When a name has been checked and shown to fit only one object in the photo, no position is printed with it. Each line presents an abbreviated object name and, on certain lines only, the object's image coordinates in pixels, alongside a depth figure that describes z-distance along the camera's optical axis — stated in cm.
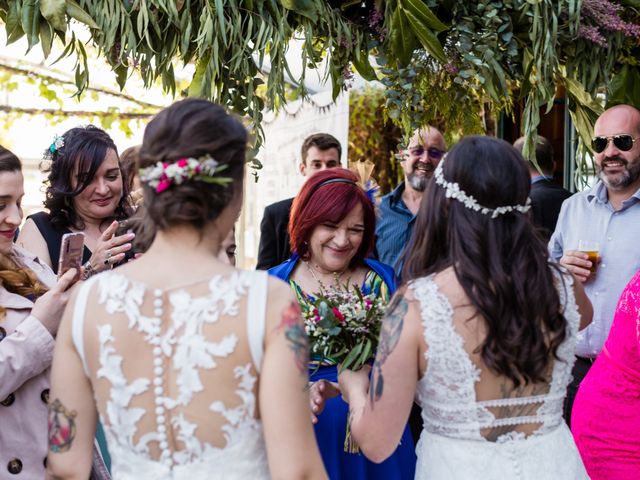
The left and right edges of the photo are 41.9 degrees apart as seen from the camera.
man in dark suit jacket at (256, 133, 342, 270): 520
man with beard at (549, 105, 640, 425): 412
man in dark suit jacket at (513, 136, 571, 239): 548
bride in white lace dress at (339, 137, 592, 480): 218
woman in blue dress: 372
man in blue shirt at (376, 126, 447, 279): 527
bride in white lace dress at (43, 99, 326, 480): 185
